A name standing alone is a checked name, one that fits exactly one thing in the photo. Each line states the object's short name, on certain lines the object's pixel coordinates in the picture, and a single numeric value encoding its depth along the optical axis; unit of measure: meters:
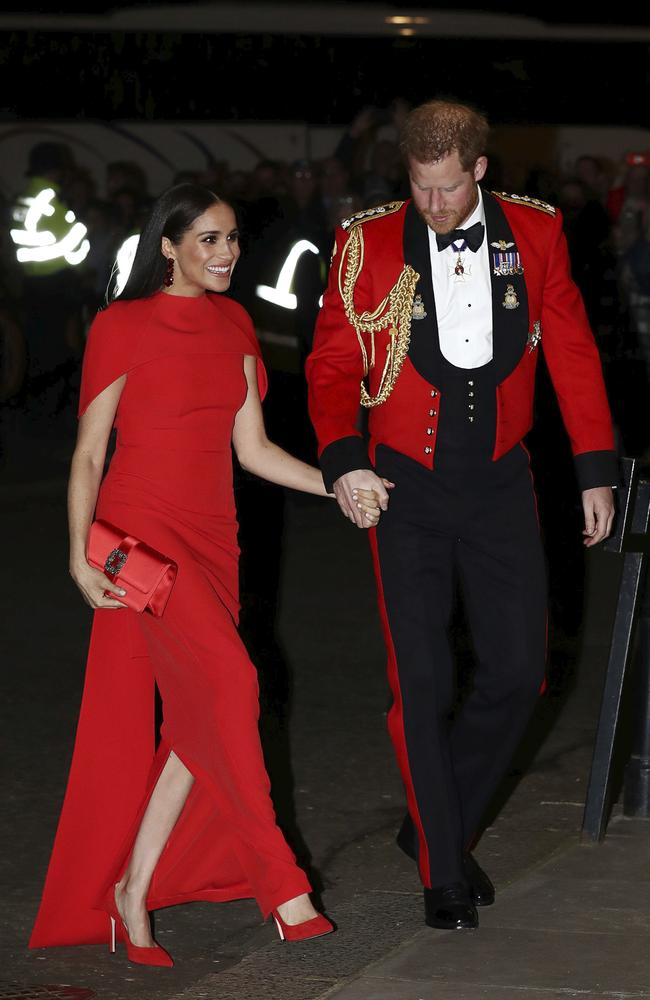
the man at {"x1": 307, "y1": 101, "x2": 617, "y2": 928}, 8.48
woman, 8.00
